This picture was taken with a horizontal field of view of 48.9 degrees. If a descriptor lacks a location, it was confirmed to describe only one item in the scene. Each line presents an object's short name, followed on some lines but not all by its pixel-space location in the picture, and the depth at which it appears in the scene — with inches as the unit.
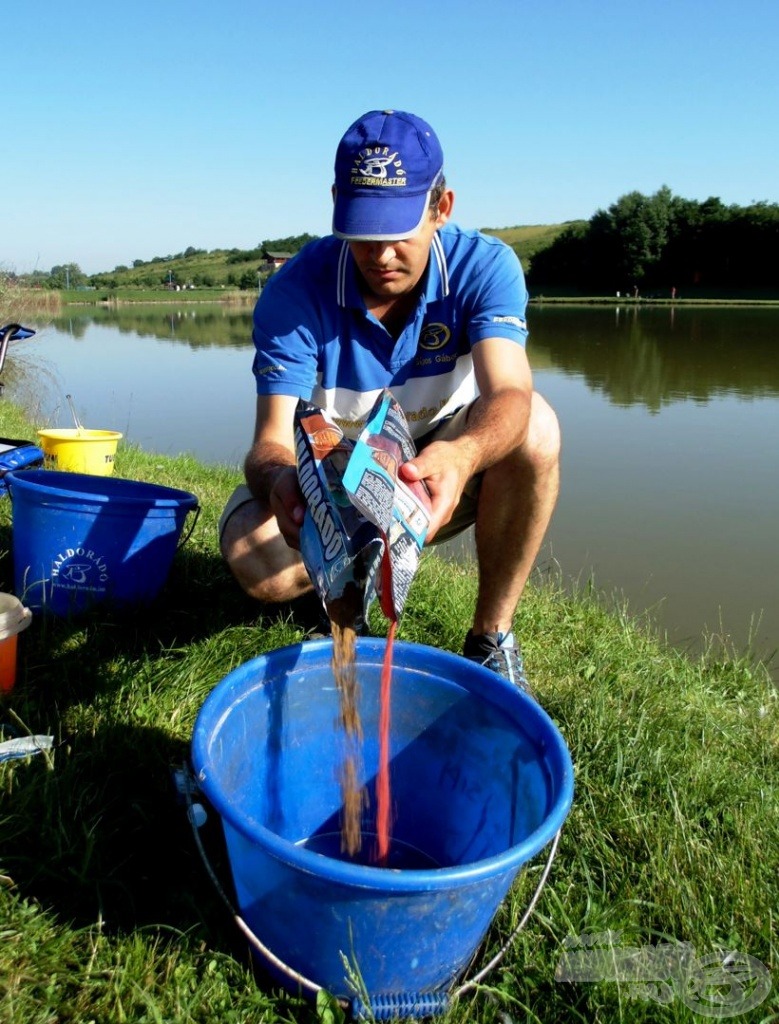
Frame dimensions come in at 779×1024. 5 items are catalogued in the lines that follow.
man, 85.6
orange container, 81.7
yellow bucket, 167.3
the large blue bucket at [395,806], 49.1
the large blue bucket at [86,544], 99.0
